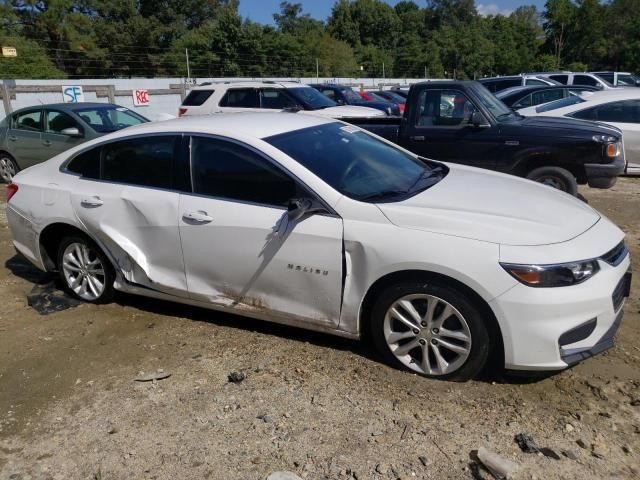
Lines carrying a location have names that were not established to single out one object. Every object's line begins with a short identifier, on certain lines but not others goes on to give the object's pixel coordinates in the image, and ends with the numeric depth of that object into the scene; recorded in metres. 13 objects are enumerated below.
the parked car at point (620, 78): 22.04
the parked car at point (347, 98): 16.53
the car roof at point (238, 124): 3.95
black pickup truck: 6.62
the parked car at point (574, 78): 18.14
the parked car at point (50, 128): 9.45
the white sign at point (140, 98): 18.49
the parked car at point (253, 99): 11.38
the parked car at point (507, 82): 16.65
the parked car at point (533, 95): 12.66
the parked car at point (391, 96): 21.73
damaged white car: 3.06
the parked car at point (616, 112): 8.76
